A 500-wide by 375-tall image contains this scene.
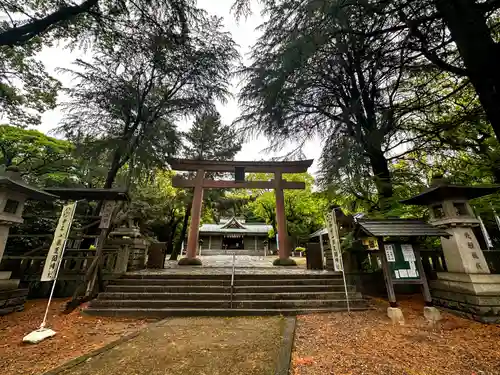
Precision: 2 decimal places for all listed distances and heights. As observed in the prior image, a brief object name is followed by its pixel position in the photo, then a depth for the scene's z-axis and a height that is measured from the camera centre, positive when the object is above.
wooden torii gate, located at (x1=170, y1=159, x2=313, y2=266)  9.66 +3.57
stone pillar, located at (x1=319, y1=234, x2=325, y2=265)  7.70 +0.22
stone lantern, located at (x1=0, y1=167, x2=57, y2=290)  4.79 +1.38
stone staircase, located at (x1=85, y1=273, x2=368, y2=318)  4.95 -0.90
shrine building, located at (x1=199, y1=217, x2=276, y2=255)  26.60 +2.70
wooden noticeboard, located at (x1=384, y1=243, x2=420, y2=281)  4.57 -0.08
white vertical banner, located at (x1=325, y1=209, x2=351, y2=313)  5.58 +0.48
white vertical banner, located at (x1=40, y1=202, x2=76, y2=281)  4.52 +0.36
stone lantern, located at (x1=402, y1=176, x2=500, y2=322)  4.25 -0.03
